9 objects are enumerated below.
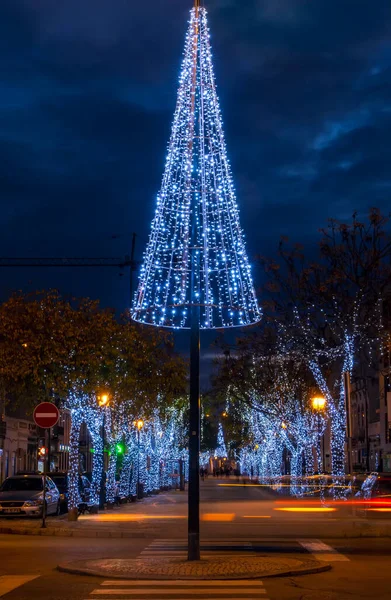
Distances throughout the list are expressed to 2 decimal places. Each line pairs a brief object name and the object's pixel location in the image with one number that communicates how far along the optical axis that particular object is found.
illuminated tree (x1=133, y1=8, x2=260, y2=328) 16.30
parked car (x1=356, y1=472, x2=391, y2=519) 31.81
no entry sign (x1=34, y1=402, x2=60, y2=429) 24.48
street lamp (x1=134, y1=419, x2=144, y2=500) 46.66
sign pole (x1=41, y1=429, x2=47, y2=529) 24.70
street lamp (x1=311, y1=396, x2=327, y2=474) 44.25
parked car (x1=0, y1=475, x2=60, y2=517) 29.61
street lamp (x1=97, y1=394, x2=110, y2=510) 34.56
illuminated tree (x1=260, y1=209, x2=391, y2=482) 37.06
